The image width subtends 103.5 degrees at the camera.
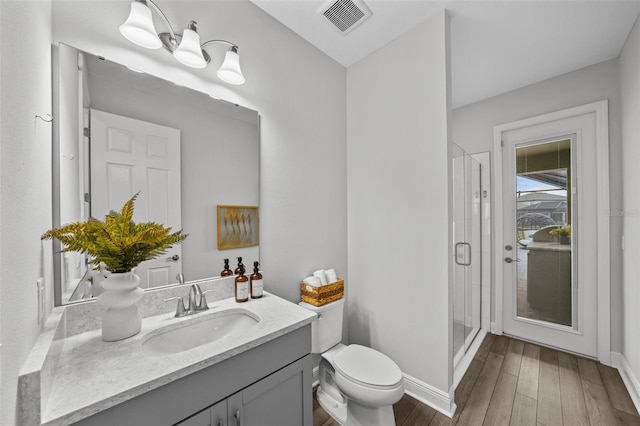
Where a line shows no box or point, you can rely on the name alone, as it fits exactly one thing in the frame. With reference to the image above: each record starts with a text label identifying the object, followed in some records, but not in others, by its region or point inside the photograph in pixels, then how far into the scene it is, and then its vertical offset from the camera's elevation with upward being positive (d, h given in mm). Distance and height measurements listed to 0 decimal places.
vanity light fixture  1060 +806
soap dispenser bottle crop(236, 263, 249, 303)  1363 -408
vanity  651 -486
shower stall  2025 -354
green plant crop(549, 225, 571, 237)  2377 -198
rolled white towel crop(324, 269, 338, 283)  1872 -470
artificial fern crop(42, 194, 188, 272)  855 -90
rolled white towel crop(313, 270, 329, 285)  1828 -461
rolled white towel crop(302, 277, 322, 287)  1770 -486
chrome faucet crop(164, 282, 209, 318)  1181 -432
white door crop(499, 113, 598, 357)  2264 -220
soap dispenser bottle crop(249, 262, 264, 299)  1421 -396
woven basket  1681 -552
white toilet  1353 -937
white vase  933 -330
